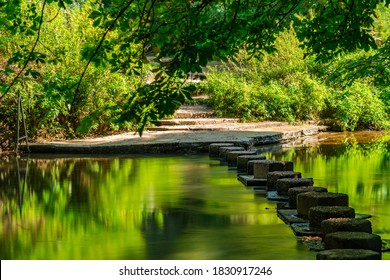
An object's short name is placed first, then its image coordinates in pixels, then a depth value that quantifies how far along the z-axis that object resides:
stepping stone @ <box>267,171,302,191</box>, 13.27
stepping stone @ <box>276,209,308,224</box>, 10.69
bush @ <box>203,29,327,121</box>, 27.19
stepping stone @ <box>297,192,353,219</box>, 10.23
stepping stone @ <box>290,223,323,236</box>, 9.68
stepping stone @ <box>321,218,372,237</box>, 8.60
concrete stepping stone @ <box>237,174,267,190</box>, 14.55
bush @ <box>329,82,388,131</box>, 27.36
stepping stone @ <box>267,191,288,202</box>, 12.65
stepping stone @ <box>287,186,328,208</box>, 11.32
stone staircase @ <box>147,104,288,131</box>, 24.30
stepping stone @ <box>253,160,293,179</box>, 14.39
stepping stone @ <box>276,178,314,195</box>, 12.14
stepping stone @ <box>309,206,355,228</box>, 9.38
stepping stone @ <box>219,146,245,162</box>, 18.42
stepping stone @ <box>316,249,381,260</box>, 7.26
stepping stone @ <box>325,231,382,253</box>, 7.89
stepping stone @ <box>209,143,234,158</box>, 19.55
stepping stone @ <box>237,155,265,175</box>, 16.30
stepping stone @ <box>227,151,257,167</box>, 17.45
